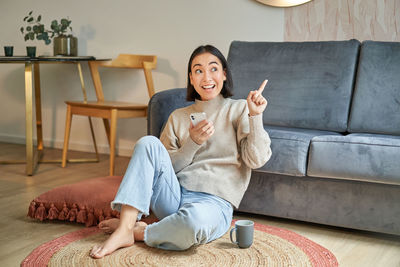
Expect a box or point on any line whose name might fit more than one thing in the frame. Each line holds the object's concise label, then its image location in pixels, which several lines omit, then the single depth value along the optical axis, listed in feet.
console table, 10.62
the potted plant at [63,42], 11.86
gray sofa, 6.78
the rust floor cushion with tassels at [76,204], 7.32
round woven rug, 5.90
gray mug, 6.07
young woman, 5.99
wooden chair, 10.43
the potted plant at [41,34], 11.65
